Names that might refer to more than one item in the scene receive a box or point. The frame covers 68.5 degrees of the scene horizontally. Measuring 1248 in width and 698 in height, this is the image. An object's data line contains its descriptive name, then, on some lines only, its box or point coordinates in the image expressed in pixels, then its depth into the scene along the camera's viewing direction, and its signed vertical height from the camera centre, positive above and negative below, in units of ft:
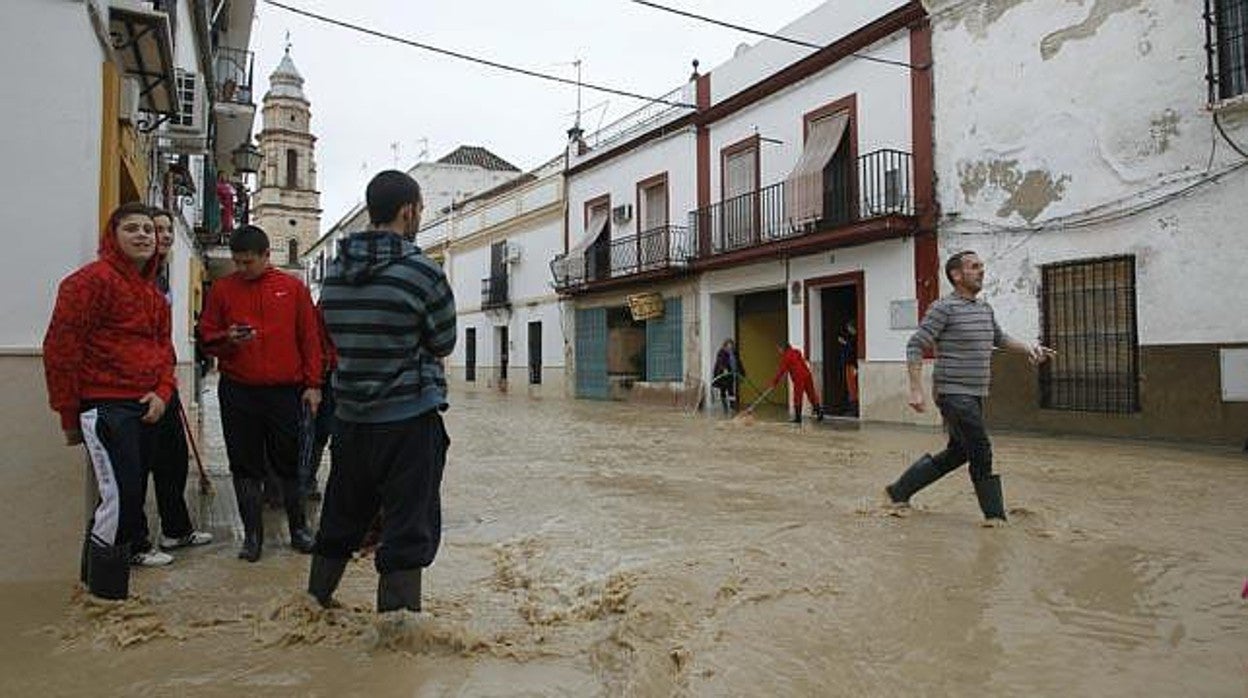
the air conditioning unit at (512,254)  85.86 +9.68
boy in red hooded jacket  10.55 -0.18
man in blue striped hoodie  9.20 -0.20
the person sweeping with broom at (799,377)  44.80 -1.19
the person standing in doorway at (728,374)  54.24 -1.24
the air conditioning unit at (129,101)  14.98 +4.47
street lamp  52.21 +11.57
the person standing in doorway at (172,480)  13.55 -1.80
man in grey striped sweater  15.55 -0.29
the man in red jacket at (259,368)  13.44 -0.13
